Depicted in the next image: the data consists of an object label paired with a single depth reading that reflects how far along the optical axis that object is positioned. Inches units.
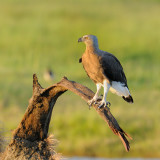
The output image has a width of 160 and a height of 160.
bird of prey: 641.6
